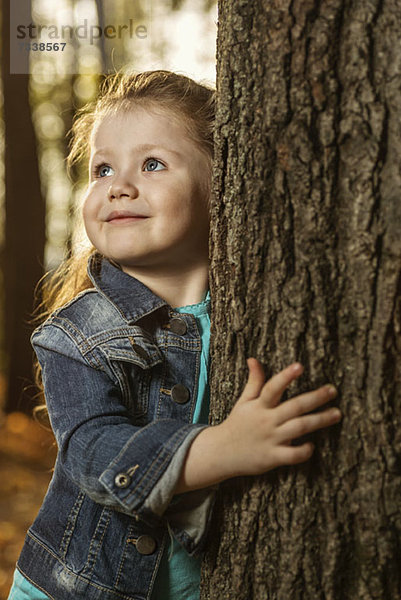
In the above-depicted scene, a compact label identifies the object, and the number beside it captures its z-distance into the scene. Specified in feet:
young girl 3.06
